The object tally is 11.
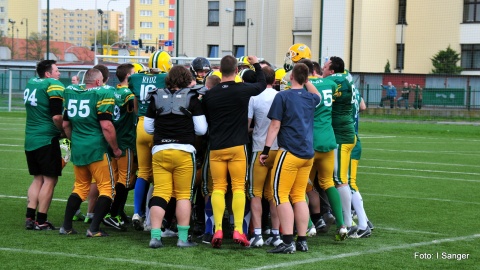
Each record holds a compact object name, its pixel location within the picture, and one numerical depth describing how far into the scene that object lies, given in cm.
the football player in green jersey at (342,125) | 968
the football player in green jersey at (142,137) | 973
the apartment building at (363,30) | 5522
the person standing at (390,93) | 4292
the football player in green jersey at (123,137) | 1022
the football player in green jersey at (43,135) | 990
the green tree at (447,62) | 5412
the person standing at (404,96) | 4202
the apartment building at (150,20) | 16450
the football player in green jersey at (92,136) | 948
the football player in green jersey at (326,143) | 930
